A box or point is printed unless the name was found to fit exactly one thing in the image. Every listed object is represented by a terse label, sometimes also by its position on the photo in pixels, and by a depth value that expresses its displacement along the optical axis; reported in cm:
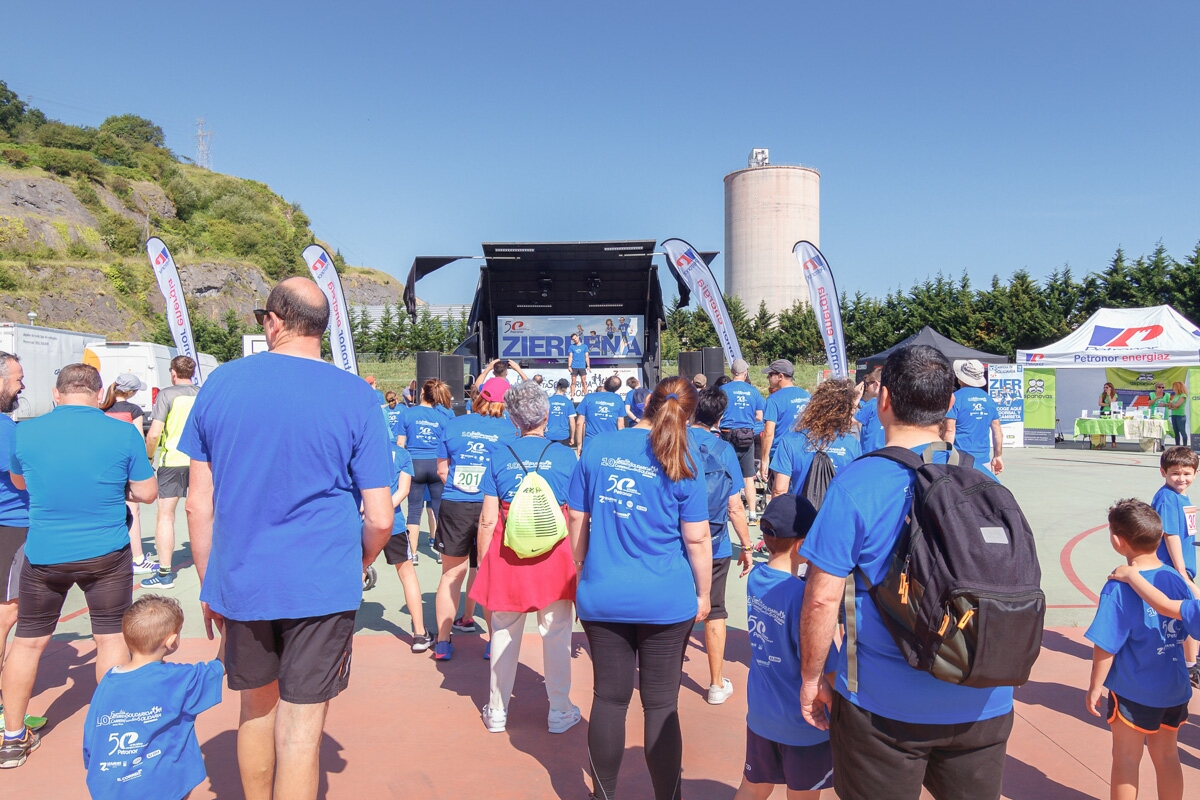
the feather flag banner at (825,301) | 1194
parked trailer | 1823
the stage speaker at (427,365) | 1348
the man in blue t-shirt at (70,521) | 327
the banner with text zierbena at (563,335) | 1623
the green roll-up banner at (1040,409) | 1842
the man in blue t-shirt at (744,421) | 784
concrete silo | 4916
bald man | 221
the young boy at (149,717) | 233
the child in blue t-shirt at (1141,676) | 255
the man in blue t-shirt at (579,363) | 1591
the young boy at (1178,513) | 361
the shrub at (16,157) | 5319
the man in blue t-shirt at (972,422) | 587
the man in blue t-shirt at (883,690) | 178
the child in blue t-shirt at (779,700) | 227
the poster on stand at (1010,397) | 1830
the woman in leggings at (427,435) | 614
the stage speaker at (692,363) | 1458
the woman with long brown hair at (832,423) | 430
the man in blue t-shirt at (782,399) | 675
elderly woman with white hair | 341
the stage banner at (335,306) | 976
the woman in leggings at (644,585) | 267
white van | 1891
